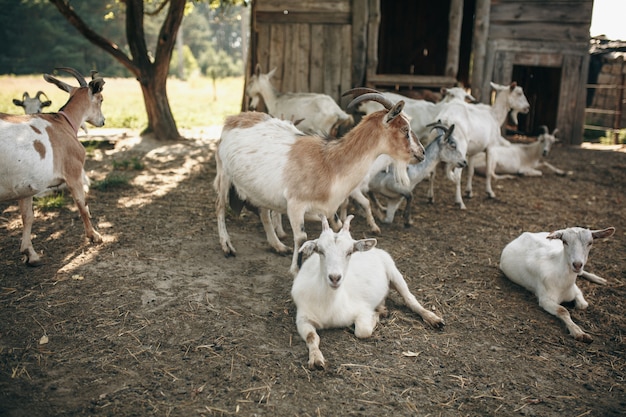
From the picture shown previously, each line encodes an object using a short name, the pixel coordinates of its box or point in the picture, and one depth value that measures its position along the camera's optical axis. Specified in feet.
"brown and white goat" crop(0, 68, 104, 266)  14.14
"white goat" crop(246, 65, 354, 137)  26.61
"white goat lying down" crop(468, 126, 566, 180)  29.76
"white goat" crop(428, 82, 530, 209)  23.91
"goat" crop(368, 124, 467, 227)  20.27
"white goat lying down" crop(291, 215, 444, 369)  11.60
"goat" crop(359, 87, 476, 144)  26.73
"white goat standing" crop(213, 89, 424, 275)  15.02
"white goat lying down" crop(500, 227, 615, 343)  13.25
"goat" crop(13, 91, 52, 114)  26.43
